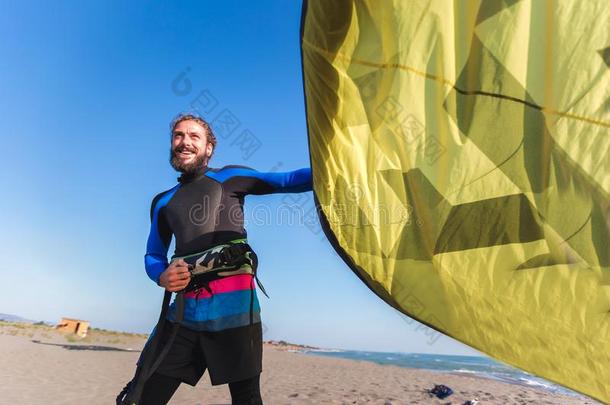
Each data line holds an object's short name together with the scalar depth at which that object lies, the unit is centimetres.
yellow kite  133
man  208
